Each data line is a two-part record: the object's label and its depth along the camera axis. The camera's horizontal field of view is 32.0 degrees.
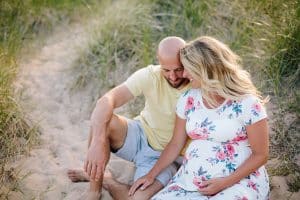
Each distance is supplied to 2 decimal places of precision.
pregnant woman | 2.88
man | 3.19
